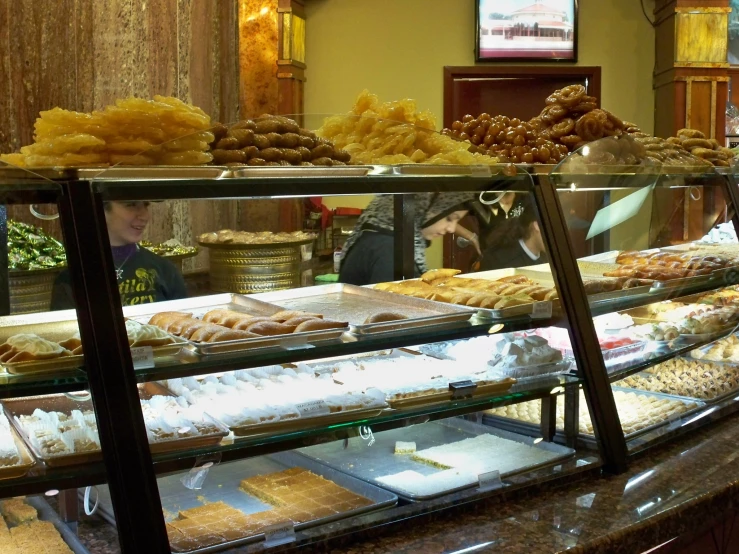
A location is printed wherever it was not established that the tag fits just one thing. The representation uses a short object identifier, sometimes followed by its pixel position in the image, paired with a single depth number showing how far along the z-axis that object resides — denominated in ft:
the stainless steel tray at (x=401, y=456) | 7.57
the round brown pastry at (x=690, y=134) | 13.10
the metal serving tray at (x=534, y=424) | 8.20
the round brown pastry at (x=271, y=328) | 6.61
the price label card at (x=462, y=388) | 7.44
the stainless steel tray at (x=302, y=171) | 6.60
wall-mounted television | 24.93
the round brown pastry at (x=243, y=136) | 7.37
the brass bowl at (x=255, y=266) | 7.82
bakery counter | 6.15
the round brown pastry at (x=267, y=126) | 7.63
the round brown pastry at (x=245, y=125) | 7.58
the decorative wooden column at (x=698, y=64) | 23.48
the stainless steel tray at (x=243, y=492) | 6.76
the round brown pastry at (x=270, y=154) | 7.29
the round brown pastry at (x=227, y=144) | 7.20
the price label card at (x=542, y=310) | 7.87
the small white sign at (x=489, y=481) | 7.02
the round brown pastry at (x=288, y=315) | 6.98
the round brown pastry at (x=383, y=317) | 7.20
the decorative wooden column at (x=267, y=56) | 22.66
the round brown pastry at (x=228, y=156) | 7.04
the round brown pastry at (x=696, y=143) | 12.67
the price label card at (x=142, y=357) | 5.78
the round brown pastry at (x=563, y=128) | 11.00
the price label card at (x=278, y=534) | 5.84
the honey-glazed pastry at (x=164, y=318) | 6.77
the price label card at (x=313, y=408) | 6.61
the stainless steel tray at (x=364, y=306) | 7.27
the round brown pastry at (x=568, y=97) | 11.22
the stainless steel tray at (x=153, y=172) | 5.86
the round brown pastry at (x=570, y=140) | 10.89
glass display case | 5.60
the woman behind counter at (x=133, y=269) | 5.77
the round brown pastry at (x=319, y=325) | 6.72
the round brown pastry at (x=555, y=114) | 11.25
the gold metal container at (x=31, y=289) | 5.86
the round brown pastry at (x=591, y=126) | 11.00
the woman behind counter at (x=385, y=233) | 8.87
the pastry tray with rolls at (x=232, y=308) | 6.27
